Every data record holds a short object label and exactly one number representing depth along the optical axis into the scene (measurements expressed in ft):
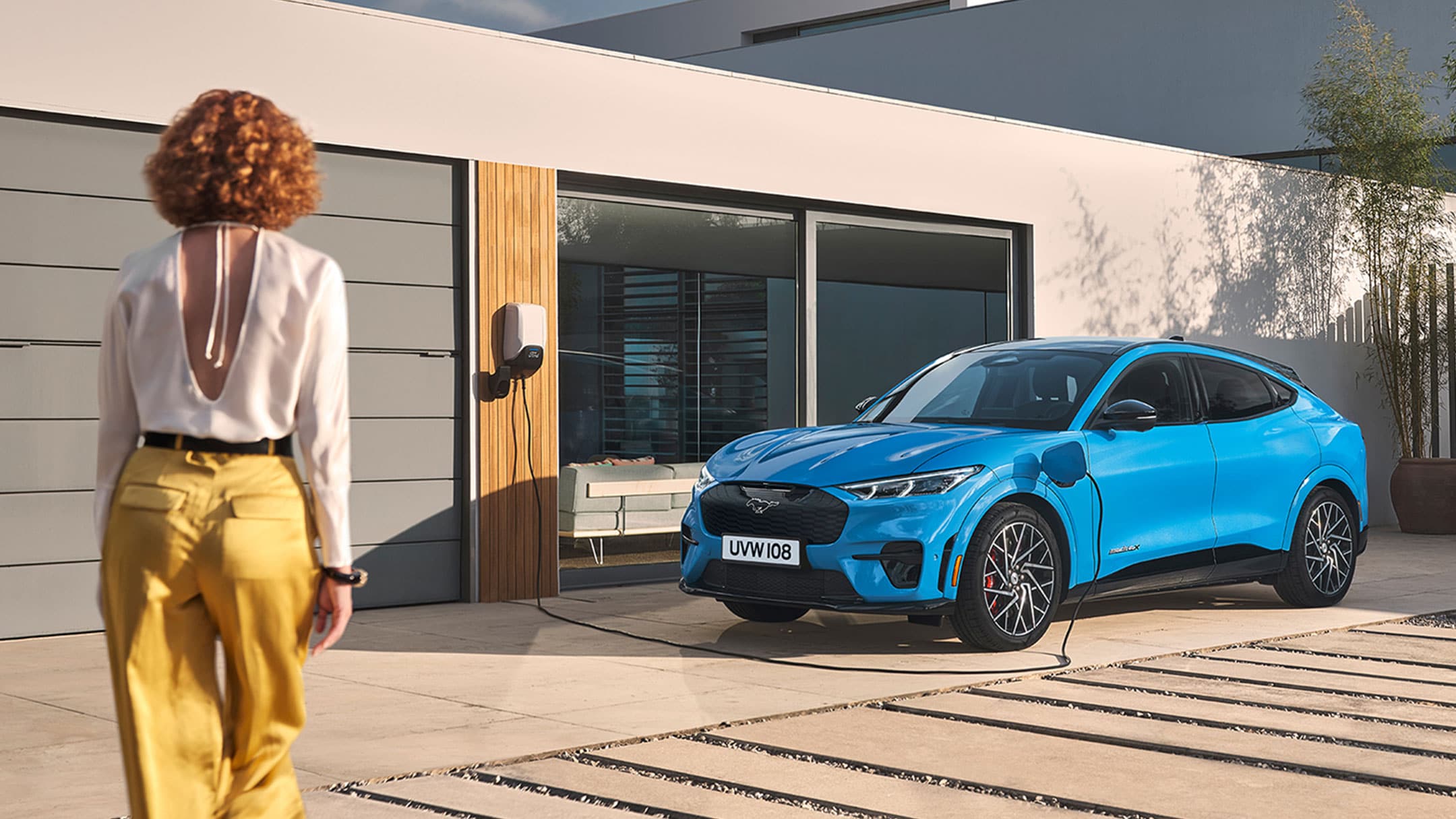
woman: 9.25
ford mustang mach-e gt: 23.85
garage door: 26.63
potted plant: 51.01
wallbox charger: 31.96
